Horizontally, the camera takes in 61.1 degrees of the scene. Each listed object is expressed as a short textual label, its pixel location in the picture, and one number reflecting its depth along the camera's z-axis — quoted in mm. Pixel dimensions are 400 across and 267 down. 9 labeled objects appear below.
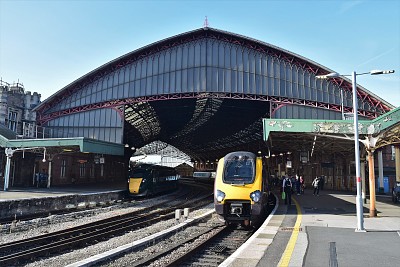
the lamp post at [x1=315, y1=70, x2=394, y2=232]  12391
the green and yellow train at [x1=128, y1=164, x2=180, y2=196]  30094
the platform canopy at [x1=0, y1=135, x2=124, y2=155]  28578
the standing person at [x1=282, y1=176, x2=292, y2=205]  20406
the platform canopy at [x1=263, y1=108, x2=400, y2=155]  16828
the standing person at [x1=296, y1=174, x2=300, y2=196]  30081
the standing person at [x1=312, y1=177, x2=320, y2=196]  28139
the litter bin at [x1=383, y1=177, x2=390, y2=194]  41031
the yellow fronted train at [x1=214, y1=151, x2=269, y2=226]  13883
